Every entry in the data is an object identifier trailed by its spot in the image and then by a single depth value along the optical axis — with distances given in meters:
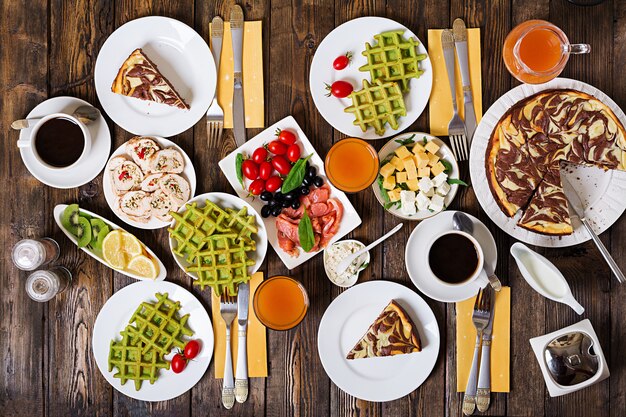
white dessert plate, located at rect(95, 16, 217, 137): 2.28
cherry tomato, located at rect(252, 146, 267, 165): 2.22
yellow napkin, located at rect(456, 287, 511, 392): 2.27
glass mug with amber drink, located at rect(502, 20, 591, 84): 2.16
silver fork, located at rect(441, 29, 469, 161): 2.26
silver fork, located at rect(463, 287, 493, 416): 2.24
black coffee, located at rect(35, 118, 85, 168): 2.21
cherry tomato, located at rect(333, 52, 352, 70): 2.24
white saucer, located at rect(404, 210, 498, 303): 2.20
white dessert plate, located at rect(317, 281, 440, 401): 2.25
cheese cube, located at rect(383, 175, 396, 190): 2.18
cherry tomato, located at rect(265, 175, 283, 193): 2.22
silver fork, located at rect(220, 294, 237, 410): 2.27
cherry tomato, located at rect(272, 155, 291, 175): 2.21
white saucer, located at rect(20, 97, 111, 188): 2.29
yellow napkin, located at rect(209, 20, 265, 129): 2.30
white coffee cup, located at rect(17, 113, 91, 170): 2.18
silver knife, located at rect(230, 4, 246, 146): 2.28
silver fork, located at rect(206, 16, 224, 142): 2.29
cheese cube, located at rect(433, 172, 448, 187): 2.16
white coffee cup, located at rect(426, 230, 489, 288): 2.10
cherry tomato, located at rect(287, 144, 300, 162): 2.21
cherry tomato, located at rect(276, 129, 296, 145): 2.21
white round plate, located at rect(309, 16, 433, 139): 2.24
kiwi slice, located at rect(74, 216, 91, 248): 2.26
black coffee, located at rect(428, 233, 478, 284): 2.13
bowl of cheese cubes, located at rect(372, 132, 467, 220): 2.16
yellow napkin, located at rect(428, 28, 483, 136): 2.28
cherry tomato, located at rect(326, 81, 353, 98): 2.22
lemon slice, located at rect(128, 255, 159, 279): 2.23
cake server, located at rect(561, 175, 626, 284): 2.16
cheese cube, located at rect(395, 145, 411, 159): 2.16
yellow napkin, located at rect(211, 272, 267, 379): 2.29
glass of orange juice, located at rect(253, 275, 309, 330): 2.14
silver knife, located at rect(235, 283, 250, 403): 2.27
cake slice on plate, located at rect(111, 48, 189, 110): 2.23
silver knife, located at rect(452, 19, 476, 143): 2.26
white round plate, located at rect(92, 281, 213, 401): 2.29
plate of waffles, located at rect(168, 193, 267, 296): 2.18
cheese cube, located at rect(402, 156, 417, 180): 2.15
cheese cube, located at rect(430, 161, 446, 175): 2.17
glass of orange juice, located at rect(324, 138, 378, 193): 2.12
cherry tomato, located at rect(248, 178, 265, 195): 2.22
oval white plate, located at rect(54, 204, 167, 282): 2.25
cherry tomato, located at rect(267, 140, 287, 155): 2.21
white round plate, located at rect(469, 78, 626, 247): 2.22
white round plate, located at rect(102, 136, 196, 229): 2.25
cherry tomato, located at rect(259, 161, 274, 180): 2.21
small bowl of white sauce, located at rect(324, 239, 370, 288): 2.25
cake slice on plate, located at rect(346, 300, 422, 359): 2.19
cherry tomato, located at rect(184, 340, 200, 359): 2.25
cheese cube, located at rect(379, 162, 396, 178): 2.17
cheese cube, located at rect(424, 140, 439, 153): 2.19
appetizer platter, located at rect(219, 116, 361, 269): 2.21
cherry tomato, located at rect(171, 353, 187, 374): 2.25
